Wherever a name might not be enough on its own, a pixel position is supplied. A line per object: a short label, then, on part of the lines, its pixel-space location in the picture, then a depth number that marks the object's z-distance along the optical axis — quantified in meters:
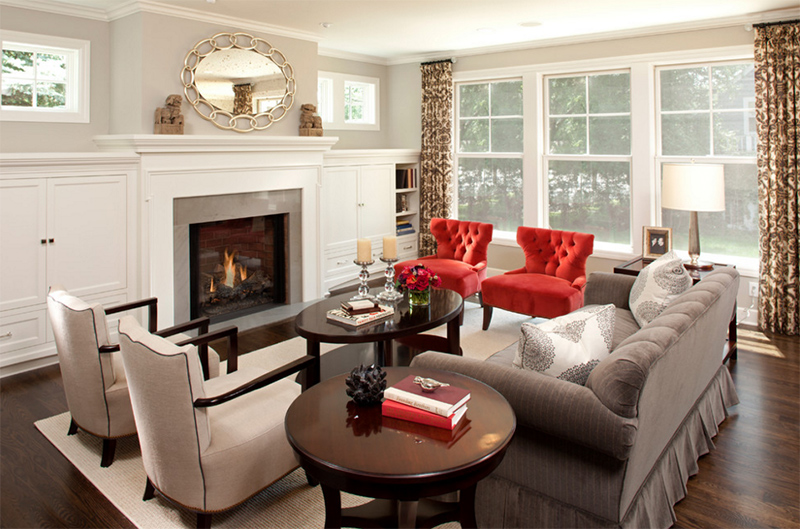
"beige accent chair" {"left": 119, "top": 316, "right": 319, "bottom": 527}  2.08
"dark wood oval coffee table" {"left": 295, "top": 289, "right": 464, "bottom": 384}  3.09
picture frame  4.80
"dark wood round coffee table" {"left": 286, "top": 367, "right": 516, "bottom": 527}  1.61
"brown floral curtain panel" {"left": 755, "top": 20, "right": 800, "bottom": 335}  4.55
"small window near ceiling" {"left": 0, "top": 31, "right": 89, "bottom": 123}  4.16
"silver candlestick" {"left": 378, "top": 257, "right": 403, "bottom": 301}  3.73
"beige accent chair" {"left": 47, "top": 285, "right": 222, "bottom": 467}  2.61
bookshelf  6.94
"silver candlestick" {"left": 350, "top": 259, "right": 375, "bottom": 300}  3.59
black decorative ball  2.01
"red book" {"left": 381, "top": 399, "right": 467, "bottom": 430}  1.83
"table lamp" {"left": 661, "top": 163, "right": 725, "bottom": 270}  4.27
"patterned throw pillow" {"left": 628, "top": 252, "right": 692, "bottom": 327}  3.25
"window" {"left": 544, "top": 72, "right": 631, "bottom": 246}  5.67
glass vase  3.66
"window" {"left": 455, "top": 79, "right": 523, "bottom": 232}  6.42
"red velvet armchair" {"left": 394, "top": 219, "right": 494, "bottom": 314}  5.12
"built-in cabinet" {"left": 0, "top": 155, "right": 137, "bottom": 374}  3.79
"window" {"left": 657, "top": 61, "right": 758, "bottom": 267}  4.98
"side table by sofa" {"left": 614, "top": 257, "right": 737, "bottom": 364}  4.15
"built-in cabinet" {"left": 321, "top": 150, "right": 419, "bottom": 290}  6.00
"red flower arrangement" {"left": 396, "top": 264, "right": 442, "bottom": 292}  3.59
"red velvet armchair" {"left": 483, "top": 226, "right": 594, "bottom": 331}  4.51
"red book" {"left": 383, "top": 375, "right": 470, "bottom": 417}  1.84
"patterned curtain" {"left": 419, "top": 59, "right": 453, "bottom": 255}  6.69
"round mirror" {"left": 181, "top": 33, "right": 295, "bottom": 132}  4.73
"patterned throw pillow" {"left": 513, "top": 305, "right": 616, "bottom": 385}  2.17
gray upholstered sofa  1.88
